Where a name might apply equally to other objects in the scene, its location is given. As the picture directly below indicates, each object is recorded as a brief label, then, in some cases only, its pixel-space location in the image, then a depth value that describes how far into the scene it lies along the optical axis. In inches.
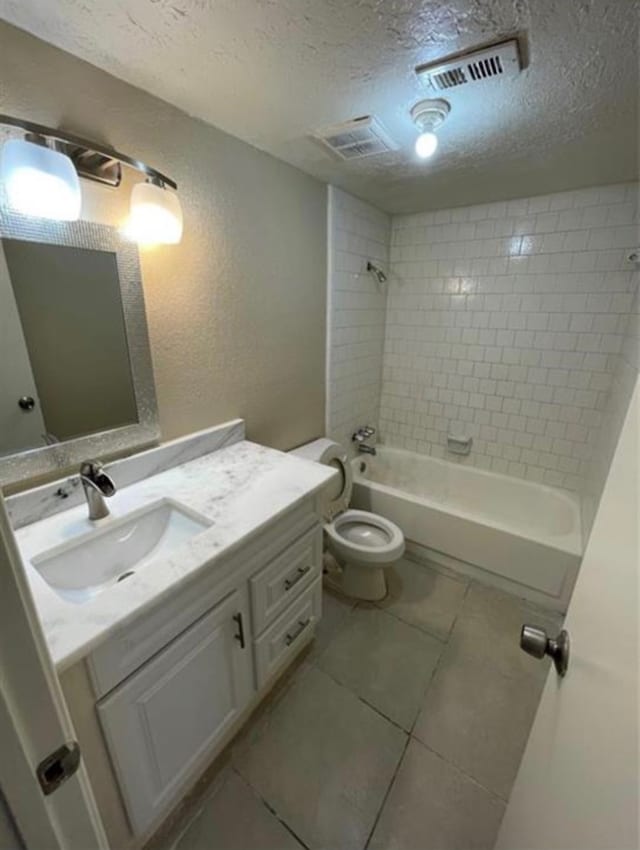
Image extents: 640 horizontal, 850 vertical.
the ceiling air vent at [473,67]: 36.9
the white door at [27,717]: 14.2
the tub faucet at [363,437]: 103.4
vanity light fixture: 34.1
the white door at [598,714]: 14.6
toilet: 71.4
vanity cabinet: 32.4
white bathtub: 73.2
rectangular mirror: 39.0
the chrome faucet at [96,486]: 40.0
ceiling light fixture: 45.7
